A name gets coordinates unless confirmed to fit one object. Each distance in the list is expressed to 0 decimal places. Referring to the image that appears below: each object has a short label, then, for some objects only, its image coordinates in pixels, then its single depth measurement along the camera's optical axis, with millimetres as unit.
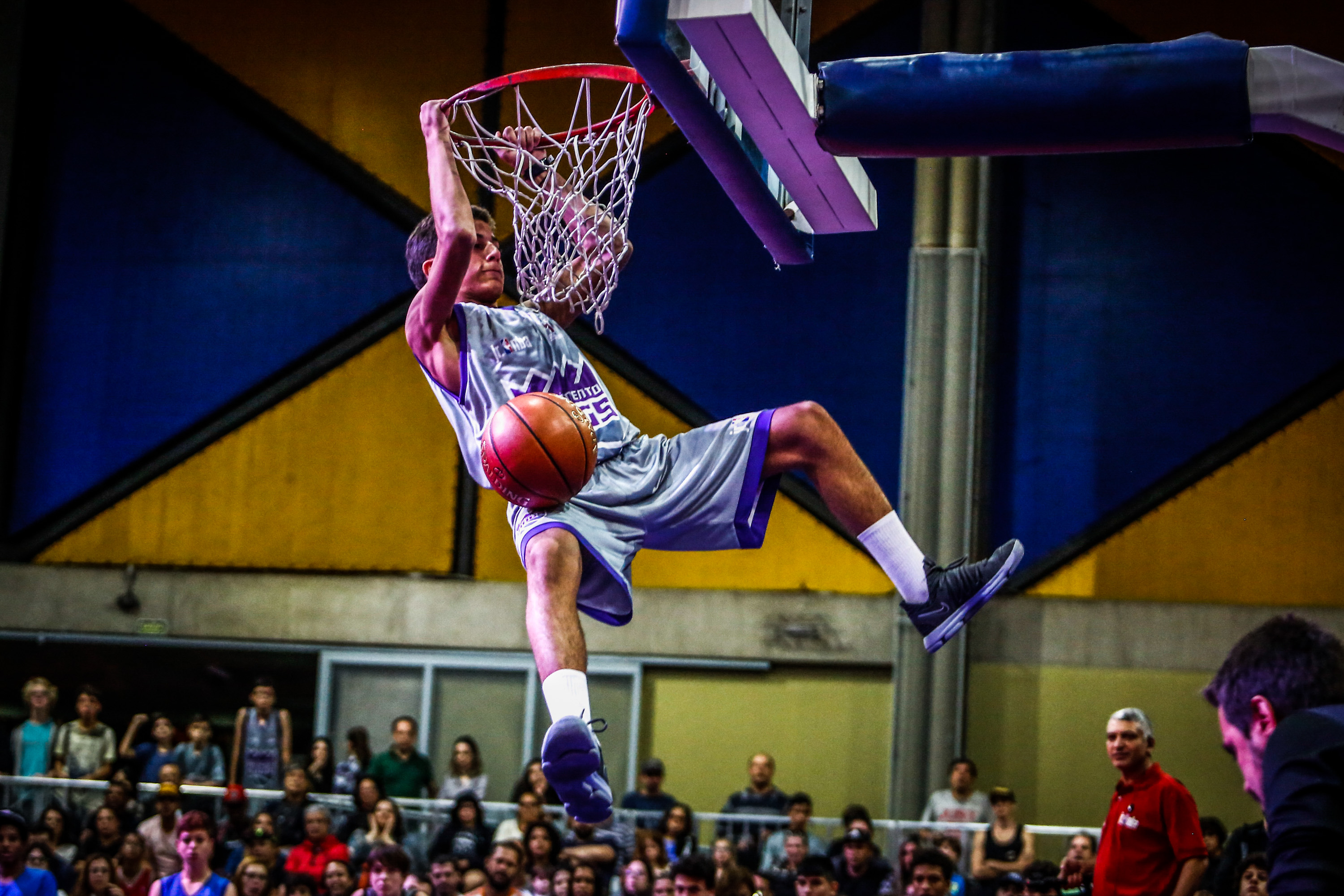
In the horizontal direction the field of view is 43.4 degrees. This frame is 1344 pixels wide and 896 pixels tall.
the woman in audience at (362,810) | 11484
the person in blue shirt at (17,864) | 9742
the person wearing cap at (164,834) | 11477
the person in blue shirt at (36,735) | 13359
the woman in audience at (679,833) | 11211
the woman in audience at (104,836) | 11555
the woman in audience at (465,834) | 11023
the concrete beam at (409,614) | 14789
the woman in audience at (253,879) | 10281
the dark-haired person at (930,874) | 8430
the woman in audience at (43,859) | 10945
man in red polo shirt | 6996
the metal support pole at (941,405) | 14070
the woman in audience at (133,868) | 10977
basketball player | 5949
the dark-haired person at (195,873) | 10219
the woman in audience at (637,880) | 10094
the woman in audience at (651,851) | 10750
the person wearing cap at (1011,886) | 9141
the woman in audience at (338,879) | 10203
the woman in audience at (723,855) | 10617
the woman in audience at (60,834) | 11883
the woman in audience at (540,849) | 10328
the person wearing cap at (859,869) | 10094
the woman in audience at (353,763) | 12641
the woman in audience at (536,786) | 11930
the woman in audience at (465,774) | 12734
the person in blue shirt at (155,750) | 13008
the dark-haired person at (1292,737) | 2752
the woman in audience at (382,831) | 11281
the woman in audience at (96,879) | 10633
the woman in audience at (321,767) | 12484
